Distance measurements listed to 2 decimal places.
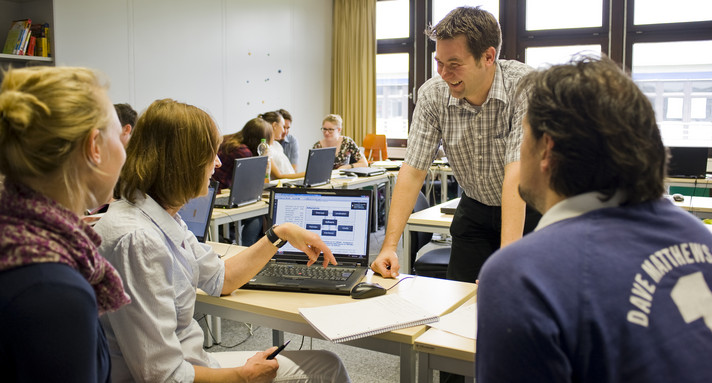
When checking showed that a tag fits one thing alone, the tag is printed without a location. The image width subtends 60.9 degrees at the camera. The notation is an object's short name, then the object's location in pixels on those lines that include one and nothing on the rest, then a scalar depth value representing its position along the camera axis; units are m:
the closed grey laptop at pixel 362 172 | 5.95
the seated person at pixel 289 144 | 6.65
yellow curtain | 8.75
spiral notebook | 1.54
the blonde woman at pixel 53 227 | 0.84
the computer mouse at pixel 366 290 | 1.81
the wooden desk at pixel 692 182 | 5.25
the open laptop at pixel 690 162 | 5.29
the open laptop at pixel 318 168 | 4.80
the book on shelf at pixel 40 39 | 4.97
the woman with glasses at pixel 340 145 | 6.52
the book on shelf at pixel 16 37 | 4.79
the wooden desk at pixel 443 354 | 1.45
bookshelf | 4.94
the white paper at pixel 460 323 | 1.56
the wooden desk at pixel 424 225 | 3.36
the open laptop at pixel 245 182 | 3.78
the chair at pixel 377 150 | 8.00
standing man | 1.99
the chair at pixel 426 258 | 3.22
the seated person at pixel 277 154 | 5.09
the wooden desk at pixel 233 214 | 3.63
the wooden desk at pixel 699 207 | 3.75
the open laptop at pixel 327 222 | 2.10
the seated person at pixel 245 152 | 4.44
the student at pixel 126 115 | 3.06
